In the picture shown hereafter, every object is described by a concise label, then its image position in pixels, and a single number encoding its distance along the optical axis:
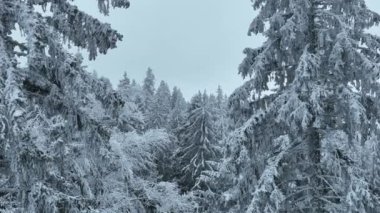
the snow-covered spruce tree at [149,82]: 98.99
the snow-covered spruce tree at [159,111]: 57.75
